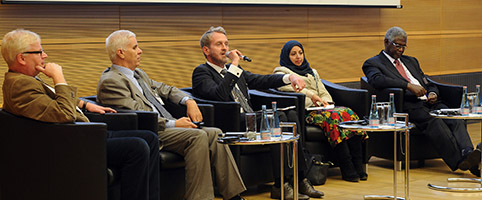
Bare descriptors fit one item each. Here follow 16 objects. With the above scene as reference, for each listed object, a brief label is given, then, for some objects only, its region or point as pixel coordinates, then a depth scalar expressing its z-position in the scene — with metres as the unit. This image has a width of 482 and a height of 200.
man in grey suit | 4.68
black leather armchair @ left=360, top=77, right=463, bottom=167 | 6.65
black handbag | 5.89
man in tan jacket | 3.96
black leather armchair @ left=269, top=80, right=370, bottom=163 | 5.99
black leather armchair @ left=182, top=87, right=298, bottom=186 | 5.23
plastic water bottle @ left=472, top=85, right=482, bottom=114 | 5.79
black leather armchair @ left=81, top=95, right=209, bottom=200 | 4.55
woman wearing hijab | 6.10
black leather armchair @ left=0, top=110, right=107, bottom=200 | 3.97
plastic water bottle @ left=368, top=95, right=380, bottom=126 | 5.12
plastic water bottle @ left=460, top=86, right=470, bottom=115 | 5.79
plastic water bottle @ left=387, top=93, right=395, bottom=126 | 5.14
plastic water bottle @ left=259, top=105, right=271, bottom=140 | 4.42
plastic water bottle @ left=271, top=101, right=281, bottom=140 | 4.49
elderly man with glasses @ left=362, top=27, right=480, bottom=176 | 6.35
